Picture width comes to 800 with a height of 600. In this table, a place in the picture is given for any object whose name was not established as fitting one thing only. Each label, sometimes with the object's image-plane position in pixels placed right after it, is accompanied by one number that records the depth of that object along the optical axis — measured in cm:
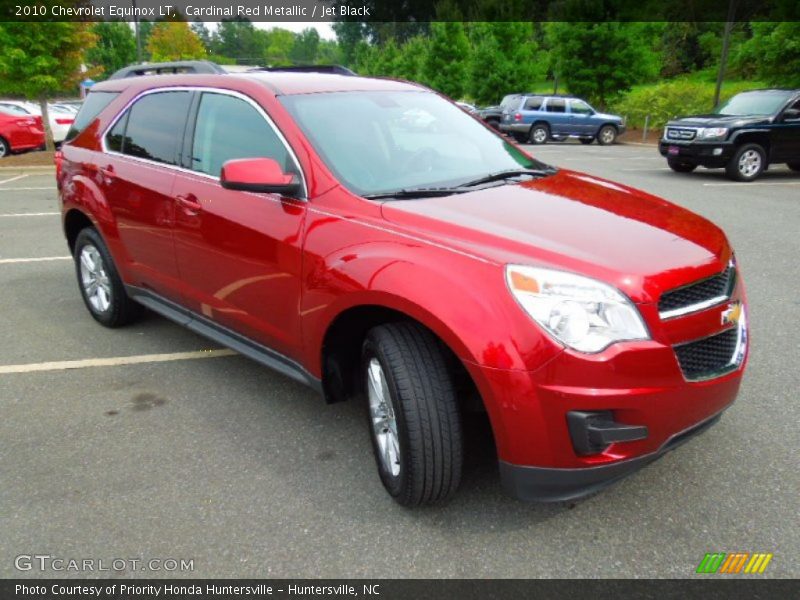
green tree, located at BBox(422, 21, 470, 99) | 3812
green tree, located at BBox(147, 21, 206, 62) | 4691
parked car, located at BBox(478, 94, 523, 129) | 2466
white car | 1934
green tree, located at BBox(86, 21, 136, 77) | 6123
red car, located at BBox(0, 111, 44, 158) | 1839
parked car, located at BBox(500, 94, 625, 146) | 2352
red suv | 228
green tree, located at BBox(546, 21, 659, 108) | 2595
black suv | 1247
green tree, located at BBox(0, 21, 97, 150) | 1579
